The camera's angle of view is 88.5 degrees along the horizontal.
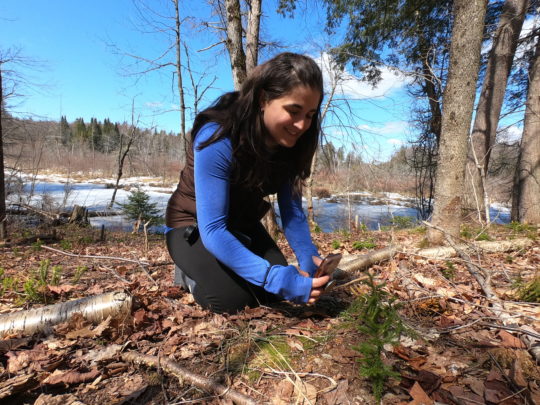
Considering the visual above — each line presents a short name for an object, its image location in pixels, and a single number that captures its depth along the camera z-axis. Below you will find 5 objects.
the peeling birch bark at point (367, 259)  2.60
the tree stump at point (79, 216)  10.87
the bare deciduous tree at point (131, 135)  17.69
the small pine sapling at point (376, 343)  1.01
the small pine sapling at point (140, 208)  10.45
